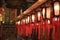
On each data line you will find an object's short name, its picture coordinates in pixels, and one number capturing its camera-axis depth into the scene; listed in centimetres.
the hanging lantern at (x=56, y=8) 366
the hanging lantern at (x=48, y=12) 427
